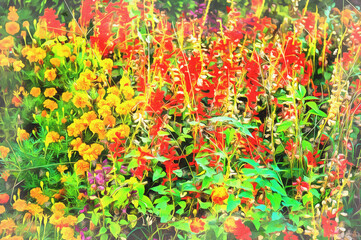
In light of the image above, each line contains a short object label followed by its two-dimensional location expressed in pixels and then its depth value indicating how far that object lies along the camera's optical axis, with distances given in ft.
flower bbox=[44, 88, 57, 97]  9.53
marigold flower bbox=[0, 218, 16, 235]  9.37
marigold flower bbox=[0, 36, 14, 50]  10.16
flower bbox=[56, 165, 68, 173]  9.22
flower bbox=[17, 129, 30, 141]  9.52
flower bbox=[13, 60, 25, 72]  9.84
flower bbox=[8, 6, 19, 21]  10.03
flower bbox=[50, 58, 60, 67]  9.53
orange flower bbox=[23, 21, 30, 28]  9.98
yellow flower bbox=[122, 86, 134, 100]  9.00
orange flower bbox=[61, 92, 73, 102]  9.36
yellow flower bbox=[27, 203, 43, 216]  9.30
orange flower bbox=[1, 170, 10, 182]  9.46
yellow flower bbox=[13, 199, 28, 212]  9.37
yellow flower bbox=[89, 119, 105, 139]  8.95
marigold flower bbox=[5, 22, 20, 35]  10.12
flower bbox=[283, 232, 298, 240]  8.52
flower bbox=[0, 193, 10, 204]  9.50
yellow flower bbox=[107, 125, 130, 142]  8.78
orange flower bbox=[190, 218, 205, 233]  8.62
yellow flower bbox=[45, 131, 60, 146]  9.16
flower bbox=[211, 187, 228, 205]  8.36
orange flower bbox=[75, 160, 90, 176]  9.02
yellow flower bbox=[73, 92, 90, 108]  9.14
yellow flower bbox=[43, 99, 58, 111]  9.51
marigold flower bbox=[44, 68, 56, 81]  9.50
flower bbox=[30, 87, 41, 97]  9.68
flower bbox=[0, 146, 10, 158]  9.49
